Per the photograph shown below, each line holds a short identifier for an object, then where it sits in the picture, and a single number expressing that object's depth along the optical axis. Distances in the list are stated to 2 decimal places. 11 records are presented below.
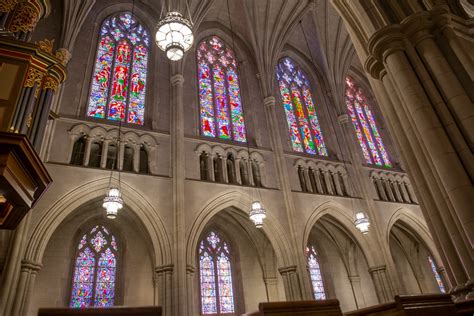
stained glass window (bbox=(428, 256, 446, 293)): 16.73
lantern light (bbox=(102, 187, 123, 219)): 9.07
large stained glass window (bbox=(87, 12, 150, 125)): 12.47
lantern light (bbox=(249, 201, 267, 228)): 10.63
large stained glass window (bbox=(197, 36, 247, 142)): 14.14
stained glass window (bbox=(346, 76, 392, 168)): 17.58
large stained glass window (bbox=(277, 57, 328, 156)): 15.99
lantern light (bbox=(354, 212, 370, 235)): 12.51
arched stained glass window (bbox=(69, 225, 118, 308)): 10.86
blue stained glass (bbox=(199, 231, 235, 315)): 12.51
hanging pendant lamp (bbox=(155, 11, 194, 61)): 6.52
